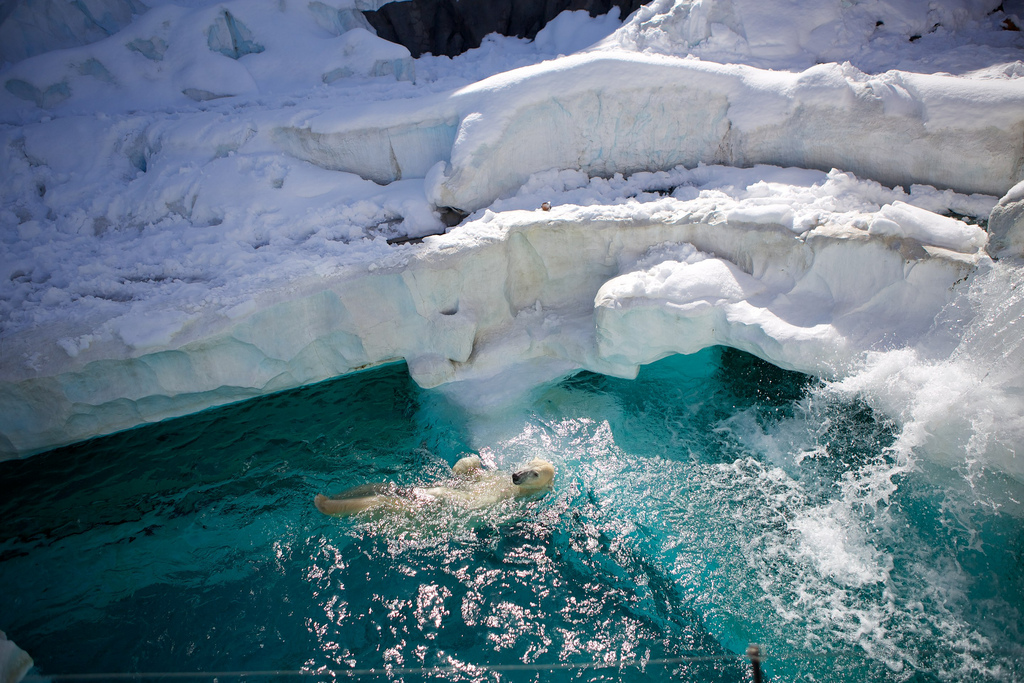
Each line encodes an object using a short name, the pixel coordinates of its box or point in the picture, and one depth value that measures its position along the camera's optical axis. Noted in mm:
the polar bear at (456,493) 5051
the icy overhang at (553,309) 4941
